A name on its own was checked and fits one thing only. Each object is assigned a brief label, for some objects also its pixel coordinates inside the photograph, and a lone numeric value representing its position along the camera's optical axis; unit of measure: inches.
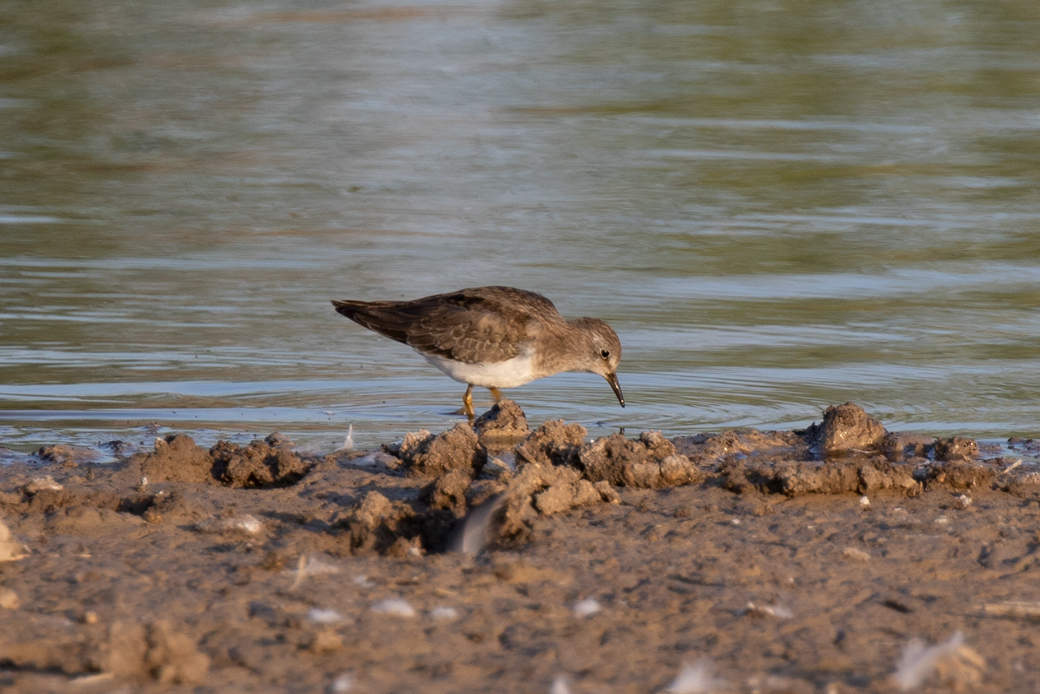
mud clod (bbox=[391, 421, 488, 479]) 428.5
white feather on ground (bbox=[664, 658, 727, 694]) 268.2
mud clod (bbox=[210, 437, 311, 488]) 426.9
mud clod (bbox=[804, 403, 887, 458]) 474.0
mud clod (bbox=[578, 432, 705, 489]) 416.8
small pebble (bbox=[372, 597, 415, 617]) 301.9
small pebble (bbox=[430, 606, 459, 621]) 301.7
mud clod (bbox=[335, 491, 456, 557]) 350.0
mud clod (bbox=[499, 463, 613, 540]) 362.9
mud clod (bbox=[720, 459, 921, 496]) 404.8
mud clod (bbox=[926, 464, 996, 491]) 414.9
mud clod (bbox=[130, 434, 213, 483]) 430.3
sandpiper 608.1
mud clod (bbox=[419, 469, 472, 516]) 374.0
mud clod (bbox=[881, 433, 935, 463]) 468.1
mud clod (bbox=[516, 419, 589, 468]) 428.5
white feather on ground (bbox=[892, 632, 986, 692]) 273.1
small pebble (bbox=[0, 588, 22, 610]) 302.8
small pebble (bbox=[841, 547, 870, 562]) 347.6
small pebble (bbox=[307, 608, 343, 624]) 294.9
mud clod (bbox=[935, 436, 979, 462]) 449.4
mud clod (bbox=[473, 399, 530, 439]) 512.7
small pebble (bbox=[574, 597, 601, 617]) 306.8
